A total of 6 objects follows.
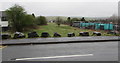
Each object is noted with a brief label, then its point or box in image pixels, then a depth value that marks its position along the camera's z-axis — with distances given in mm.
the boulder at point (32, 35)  10242
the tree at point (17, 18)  20000
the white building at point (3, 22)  23367
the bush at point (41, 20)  30866
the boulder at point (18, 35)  9952
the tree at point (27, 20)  20422
